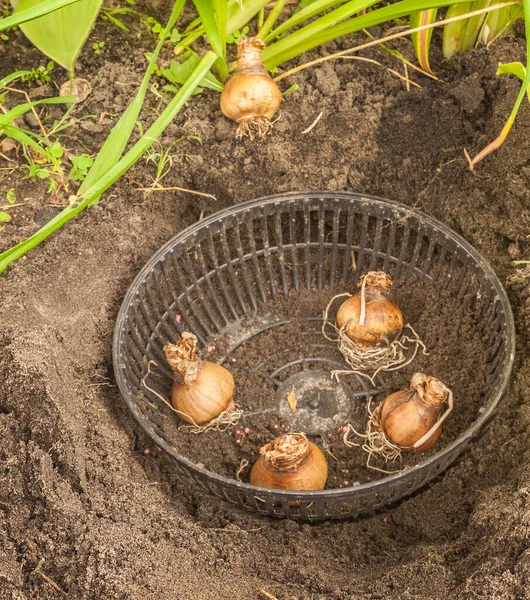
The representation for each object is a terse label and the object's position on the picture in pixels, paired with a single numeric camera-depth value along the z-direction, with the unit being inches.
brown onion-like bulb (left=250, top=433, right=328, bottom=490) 45.5
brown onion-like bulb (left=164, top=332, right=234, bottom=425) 47.4
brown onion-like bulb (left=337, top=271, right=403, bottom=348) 48.9
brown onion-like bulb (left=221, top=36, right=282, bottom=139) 49.3
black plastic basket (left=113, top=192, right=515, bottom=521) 46.0
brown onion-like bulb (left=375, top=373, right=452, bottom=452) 46.5
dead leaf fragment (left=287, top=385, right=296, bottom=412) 49.6
